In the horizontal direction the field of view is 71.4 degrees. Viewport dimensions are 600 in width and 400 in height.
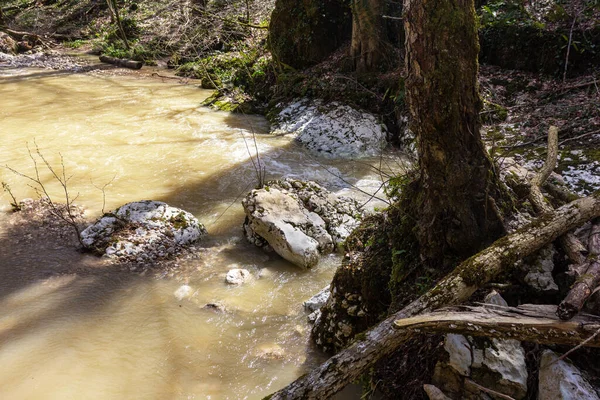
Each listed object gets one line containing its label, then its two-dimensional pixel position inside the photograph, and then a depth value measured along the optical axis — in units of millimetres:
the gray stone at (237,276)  4629
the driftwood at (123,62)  15578
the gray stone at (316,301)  4172
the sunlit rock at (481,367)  2297
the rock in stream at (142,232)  5102
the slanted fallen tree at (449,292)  2273
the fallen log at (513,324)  2064
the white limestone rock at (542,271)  2668
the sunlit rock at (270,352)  3613
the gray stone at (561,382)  2086
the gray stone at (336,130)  8070
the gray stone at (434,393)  2330
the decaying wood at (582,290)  2121
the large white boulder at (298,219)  4977
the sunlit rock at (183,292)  4395
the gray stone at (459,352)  2396
